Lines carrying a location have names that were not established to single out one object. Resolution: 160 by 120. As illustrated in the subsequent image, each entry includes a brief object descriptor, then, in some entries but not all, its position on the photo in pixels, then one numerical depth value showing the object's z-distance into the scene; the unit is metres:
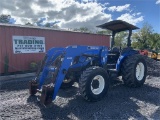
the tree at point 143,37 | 29.65
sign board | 6.73
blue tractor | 3.08
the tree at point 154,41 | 28.74
